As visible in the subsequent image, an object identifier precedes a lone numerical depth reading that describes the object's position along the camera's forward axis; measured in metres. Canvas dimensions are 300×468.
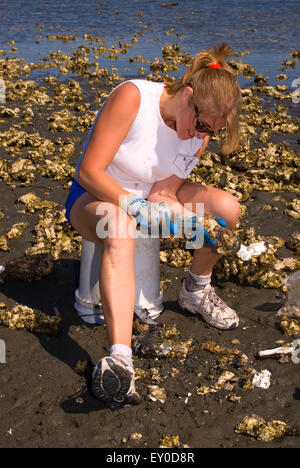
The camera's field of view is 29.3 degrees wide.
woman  3.11
